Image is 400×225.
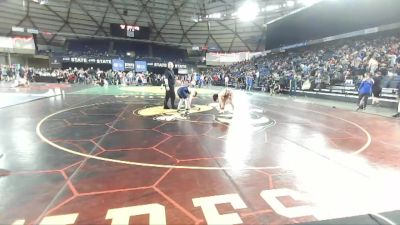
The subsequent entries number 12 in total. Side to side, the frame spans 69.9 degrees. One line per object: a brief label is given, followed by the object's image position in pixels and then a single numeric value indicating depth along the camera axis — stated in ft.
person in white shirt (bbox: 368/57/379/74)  51.09
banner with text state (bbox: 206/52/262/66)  157.89
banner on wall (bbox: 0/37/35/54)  124.57
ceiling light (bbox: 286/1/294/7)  104.94
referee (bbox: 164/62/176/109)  32.85
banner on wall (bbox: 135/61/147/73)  142.30
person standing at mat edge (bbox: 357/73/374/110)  39.24
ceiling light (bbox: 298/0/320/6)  94.24
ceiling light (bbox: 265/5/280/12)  110.53
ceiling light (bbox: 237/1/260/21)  104.12
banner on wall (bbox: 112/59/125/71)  137.49
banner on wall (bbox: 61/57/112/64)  131.34
